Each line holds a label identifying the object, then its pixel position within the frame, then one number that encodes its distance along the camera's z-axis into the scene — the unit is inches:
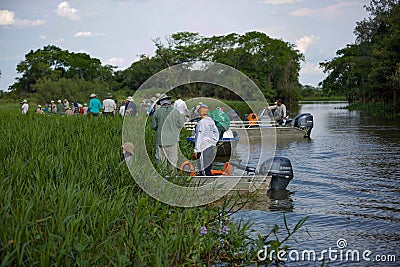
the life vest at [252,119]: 918.1
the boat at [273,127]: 910.4
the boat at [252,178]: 372.8
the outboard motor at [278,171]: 416.5
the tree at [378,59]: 1504.7
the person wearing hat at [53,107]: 1461.7
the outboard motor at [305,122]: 950.4
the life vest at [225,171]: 400.5
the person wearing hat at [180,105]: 686.8
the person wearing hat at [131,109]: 714.9
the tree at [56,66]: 3061.0
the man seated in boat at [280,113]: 971.1
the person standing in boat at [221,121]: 652.1
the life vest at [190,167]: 371.6
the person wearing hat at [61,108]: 1159.9
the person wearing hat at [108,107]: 940.0
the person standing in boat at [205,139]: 404.5
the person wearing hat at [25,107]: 1079.3
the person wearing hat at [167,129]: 414.9
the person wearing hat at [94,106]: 938.5
